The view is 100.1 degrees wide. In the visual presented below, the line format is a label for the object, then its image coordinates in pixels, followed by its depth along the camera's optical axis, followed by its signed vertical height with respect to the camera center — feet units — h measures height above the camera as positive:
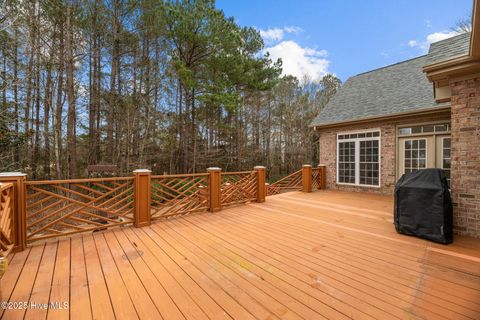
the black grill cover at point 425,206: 9.77 -2.55
